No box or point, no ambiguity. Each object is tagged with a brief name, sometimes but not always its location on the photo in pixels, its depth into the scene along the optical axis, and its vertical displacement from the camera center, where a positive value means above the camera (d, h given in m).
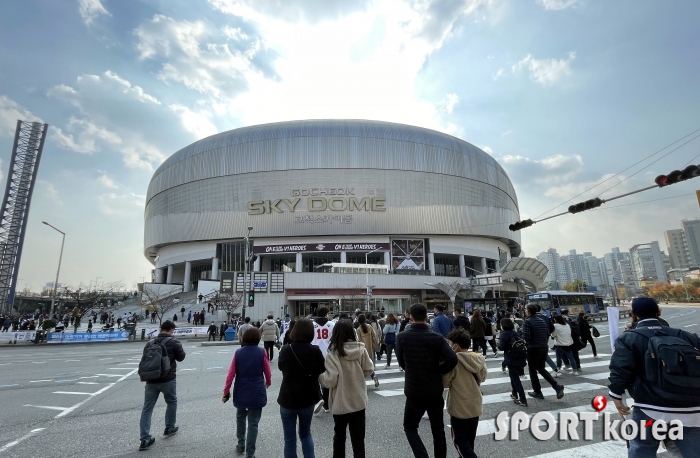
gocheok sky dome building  56.34 +17.22
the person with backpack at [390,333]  11.34 -0.80
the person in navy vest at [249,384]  4.57 -0.94
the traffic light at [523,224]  15.15 +3.41
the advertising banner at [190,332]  26.95 -1.43
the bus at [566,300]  31.17 +0.24
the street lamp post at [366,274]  45.98 +4.25
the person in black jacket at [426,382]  3.92 -0.82
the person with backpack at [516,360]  6.75 -1.05
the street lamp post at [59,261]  30.22 +4.71
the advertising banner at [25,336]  24.34 -1.31
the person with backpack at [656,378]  2.90 -0.64
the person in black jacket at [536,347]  7.16 -0.86
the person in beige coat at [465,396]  4.01 -1.01
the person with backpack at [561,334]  9.26 -0.79
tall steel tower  68.12 +24.48
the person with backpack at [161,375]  5.15 -0.89
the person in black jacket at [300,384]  3.99 -0.83
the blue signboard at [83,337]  24.62 -1.48
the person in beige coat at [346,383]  3.92 -0.82
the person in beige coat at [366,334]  8.00 -0.58
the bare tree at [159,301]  41.02 +1.41
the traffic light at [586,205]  12.49 +3.44
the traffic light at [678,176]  10.32 +3.64
